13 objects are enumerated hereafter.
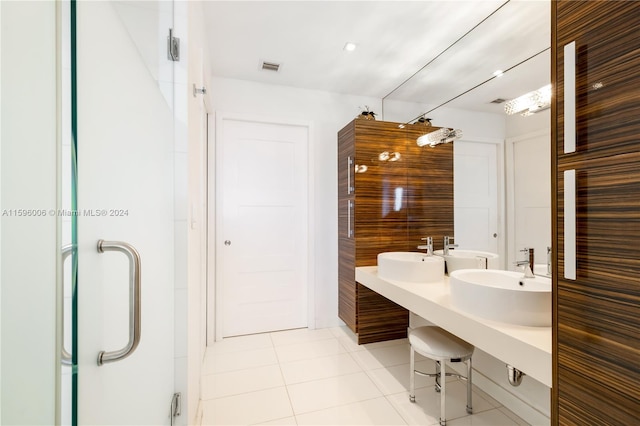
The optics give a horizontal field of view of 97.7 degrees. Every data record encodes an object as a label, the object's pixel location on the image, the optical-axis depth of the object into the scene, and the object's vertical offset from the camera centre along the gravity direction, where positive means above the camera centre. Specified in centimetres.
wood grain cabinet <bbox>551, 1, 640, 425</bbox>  70 +1
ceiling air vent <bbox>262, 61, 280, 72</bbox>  237 +128
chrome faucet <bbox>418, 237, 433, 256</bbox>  233 -27
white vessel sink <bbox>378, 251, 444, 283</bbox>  194 -40
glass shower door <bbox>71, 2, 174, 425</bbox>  62 +3
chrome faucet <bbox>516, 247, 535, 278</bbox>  147 -27
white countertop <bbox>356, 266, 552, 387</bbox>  98 -50
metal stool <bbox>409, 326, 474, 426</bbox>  157 -79
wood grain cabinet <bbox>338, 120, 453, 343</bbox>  249 +7
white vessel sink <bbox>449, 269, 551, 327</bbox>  114 -38
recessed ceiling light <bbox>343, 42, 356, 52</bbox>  209 +127
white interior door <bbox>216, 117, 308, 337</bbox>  266 -11
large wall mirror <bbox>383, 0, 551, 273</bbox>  146 +53
